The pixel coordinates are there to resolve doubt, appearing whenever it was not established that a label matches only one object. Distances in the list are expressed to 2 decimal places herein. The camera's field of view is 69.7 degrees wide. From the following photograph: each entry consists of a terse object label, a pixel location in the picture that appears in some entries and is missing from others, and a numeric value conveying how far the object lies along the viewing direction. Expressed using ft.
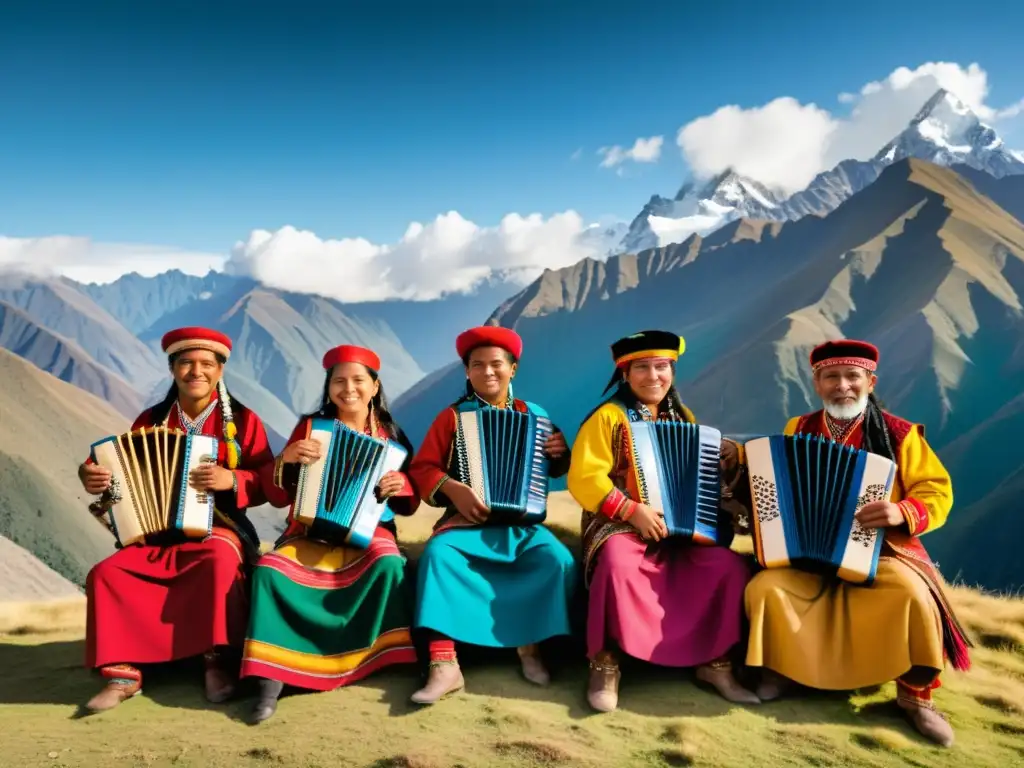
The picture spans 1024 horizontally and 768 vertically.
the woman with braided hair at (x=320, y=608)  13.60
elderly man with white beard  13.04
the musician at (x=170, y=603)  13.93
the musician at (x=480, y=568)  14.06
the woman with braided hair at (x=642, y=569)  13.74
